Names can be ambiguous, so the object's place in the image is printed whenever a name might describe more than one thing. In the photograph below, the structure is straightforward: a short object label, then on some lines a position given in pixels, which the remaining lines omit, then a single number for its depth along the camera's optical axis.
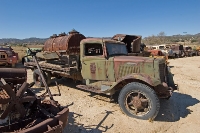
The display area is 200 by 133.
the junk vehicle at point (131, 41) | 11.66
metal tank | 7.48
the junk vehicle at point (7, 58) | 10.59
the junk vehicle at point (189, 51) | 26.38
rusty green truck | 4.38
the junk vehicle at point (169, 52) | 22.62
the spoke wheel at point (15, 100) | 2.56
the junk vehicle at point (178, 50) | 24.55
